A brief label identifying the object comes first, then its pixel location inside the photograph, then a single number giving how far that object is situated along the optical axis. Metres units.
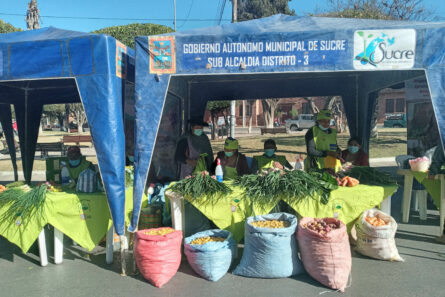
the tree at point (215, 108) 19.34
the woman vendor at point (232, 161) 5.02
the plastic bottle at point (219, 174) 4.32
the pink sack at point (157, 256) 3.59
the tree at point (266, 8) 38.84
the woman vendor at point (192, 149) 5.46
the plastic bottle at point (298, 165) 4.66
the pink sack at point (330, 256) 3.39
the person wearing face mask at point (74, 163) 4.98
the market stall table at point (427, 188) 4.48
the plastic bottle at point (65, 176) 4.96
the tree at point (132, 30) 20.45
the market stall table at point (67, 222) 3.98
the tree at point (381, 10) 17.55
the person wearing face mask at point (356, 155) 5.63
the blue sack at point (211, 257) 3.59
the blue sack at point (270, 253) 3.50
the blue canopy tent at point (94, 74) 3.80
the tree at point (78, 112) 32.19
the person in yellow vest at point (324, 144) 5.17
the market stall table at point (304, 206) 3.97
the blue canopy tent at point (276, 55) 3.85
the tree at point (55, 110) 34.76
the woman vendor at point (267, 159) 5.29
